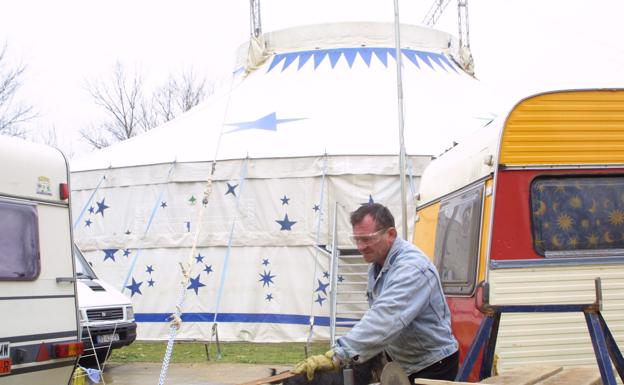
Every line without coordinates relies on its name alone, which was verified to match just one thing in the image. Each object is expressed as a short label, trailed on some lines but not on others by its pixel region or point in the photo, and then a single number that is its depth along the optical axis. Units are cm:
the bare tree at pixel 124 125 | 3934
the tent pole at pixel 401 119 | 796
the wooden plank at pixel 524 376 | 324
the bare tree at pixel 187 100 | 4062
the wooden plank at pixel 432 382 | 275
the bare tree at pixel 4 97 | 2880
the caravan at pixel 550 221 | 447
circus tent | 1175
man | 320
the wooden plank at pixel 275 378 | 288
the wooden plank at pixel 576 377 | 337
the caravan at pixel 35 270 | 514
